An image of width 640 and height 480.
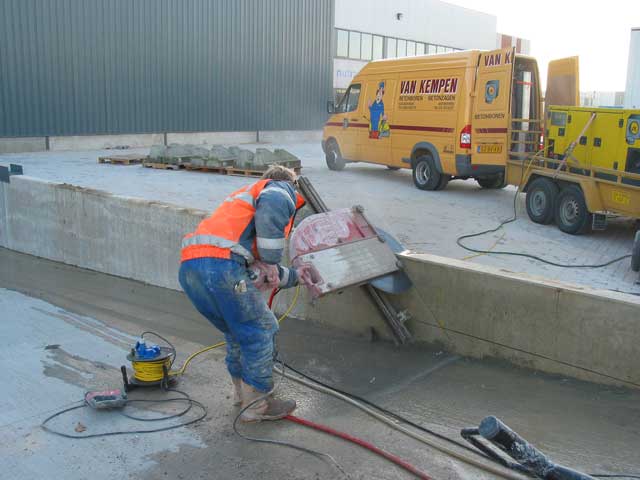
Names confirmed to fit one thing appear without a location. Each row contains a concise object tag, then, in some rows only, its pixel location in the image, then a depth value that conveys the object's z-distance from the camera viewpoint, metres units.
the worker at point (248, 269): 4.09
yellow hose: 4.91
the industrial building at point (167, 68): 19.30
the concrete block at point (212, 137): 23.61
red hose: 3.71
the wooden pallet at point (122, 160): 16.23
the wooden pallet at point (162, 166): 15.30
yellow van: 11.00
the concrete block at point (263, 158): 14.15
